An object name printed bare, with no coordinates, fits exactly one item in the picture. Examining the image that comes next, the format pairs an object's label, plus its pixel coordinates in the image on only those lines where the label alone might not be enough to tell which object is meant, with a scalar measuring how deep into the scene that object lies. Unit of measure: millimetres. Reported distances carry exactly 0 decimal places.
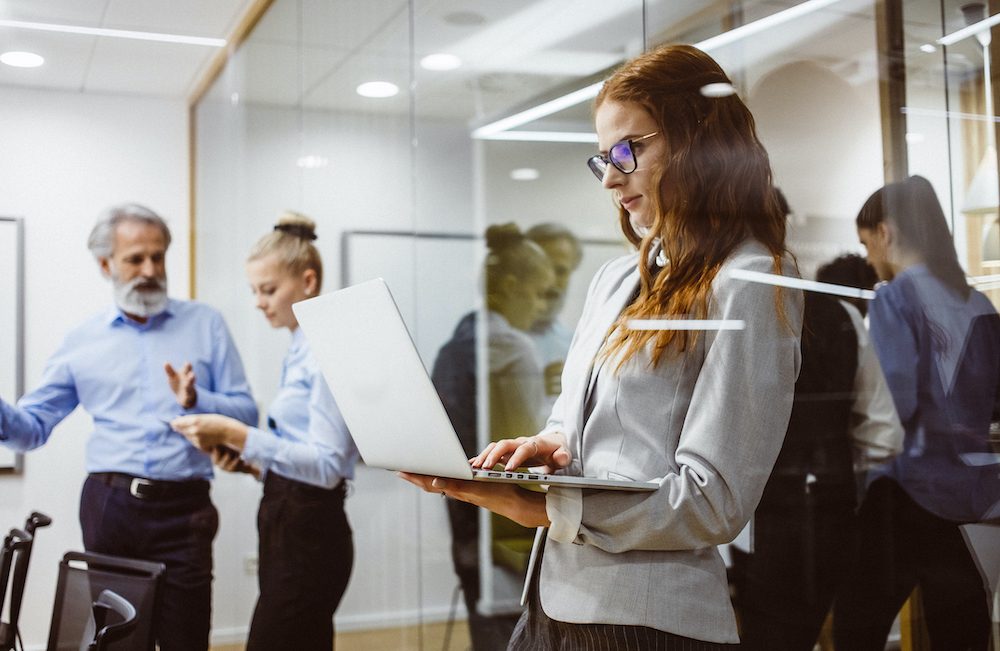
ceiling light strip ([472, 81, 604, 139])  2059
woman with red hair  1109
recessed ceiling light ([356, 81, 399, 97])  2729
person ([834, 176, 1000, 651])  1210
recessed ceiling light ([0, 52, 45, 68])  3346
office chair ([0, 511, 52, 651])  2238
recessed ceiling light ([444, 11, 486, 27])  2420
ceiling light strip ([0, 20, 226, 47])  3363
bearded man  2855
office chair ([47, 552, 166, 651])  1948
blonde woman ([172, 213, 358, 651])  2451
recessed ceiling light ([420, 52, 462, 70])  2520
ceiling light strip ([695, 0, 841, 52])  1452
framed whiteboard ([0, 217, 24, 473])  3277
